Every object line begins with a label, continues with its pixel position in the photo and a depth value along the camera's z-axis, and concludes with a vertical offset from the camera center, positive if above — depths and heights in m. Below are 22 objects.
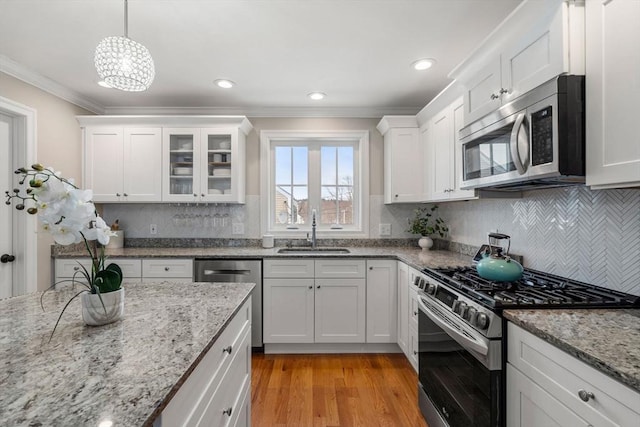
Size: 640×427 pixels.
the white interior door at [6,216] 2.41 -0.02
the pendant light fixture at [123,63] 1.42 +0.73
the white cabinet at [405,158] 3.02 +0.56
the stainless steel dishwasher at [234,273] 2.76 -0.55
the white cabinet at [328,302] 2.77 -0.83
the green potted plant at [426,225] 3.04 -0.13
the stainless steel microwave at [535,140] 1.24 +0.35
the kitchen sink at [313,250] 2.96 -0.38
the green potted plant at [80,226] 0.87 -0.04
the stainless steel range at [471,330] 1.26 -0.57
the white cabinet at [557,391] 0.82 -0.56
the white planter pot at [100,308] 1.02 -0.33
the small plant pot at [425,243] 3.01 -0.30
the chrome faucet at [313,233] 3.19 -0.21
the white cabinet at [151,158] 3.05 +0.56
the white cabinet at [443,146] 2.28 +0.57
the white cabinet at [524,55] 1.26 +0.79
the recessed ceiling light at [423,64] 2.32 +1.18
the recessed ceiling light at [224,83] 2.66 +1.17
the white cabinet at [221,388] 0.79 -0.59
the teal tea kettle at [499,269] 1.56 -0.29
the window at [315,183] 3.46 +0.35
